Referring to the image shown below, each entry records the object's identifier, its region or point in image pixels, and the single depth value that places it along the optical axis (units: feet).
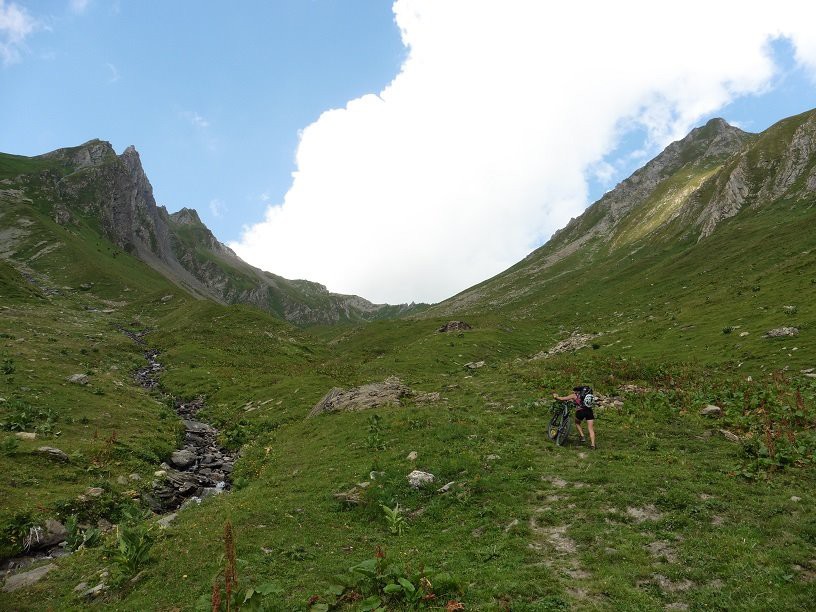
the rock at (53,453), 72.54
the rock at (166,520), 55.67
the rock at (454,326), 242.62
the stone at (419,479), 60.39
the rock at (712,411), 80.15
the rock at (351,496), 58.08
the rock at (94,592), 41.75
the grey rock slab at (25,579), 44.65
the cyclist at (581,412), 71.64
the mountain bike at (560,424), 73.61
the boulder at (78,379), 115.59
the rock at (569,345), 178.29
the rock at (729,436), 67.56
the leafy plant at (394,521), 50.47
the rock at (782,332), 119.25
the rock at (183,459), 87.35
